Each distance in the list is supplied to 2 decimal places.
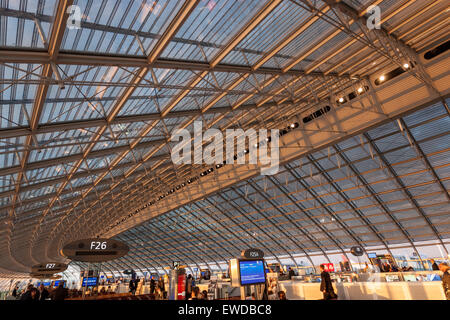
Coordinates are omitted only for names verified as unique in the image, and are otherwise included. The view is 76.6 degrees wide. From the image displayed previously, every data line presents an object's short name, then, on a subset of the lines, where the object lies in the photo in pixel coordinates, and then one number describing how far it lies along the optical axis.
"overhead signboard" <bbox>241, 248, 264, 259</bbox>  10.28
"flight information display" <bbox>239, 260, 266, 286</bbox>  9.06
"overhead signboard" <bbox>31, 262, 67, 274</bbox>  24.45
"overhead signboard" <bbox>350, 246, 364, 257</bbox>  25.00
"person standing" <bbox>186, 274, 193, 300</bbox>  15.80
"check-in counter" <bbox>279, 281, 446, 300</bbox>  8.61
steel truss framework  9.04
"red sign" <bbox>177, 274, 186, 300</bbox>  15.52
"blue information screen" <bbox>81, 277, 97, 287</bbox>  23.62
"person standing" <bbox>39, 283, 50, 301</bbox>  16.26
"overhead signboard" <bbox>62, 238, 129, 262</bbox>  11.11
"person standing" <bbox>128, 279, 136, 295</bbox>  24.26
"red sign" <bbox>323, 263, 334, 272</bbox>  33.49
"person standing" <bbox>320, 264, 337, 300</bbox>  9.52
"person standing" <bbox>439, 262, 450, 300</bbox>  7.61
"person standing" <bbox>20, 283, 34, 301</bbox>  12.39
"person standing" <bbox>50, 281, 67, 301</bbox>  12.05
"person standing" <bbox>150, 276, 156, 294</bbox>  23.14
